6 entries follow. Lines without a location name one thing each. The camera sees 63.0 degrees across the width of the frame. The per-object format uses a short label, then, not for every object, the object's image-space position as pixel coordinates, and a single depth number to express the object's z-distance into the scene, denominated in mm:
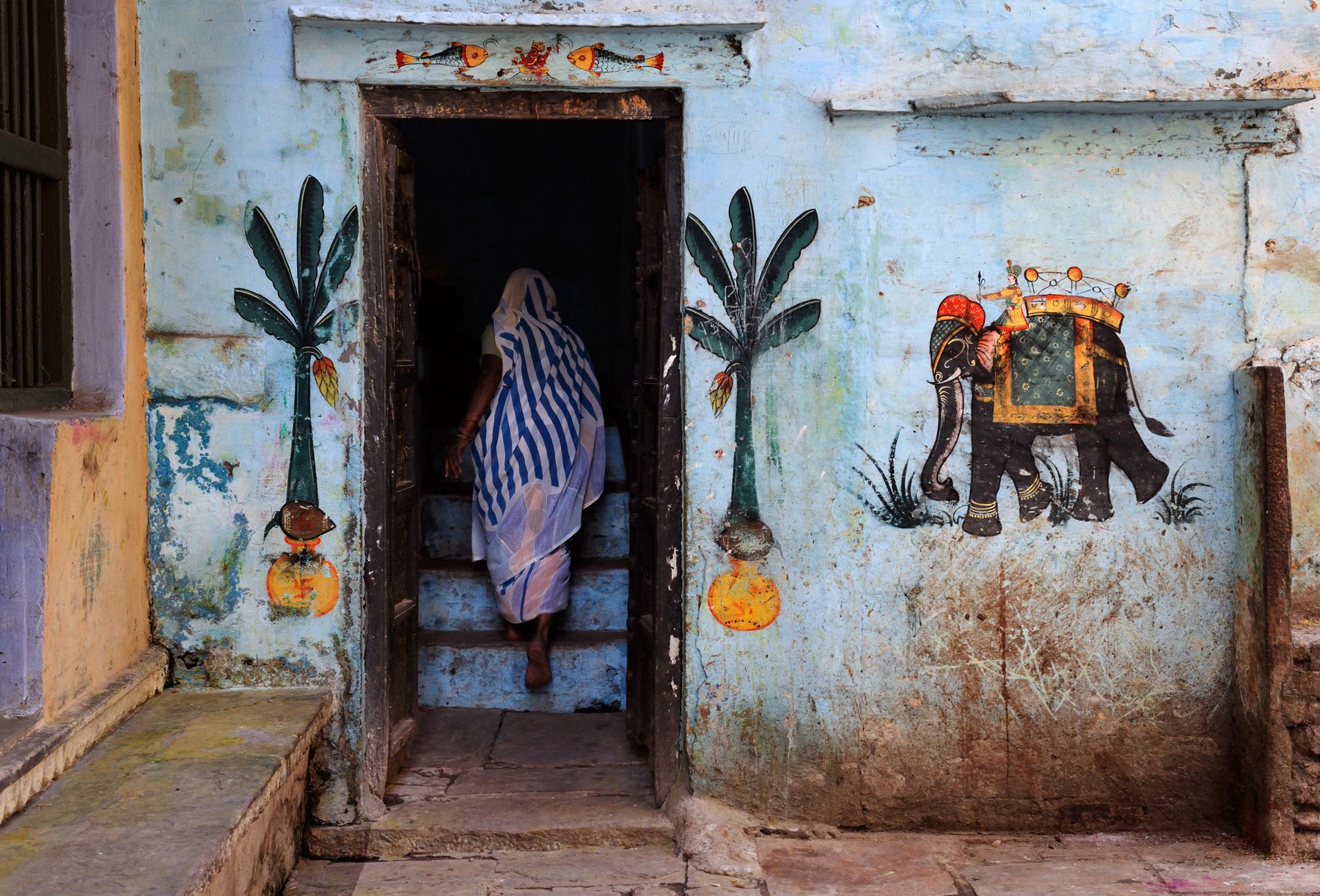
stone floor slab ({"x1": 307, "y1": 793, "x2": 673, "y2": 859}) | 3471
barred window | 2939
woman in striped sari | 4523
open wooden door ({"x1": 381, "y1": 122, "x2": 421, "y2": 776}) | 3586
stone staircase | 4539
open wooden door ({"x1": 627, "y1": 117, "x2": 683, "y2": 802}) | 3541
